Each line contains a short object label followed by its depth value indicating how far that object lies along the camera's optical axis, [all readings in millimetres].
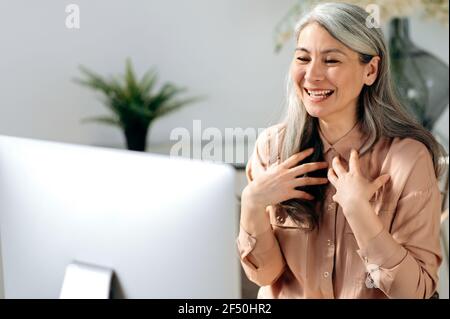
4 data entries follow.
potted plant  3649
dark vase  3817
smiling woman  2193
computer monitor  1777
